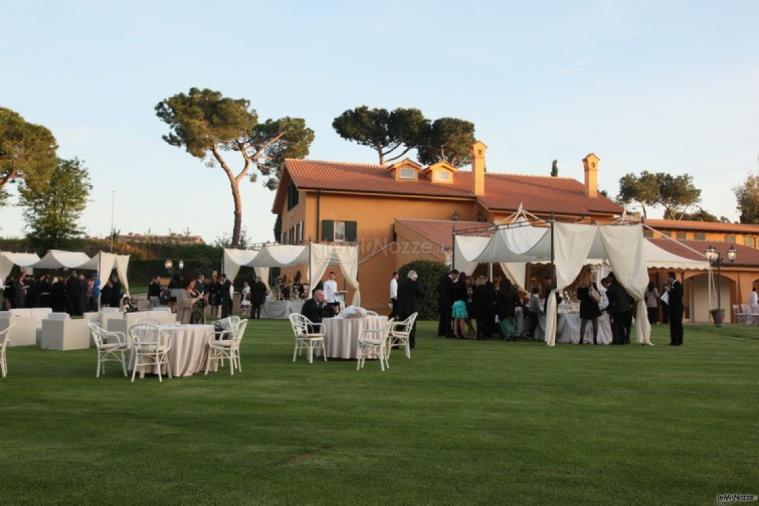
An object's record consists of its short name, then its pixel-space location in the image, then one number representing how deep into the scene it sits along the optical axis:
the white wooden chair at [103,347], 9.77
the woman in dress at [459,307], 16.75
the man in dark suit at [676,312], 15.69
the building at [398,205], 31.64
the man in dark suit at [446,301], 17.03
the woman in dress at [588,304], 15.88
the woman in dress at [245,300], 27.42
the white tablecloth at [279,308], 24.88
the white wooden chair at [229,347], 10.29
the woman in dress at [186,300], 15.39
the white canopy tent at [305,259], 24.22
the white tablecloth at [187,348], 9.91
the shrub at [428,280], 23.72
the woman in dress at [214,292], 23.86
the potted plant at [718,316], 23.52
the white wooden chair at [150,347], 9.54
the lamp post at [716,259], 23.64
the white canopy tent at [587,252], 16.30
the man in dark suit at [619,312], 16.28
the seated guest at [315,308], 12.54
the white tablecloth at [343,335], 11.97
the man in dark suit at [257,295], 24.30
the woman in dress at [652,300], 22.25
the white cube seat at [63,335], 13.84
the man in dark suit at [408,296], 14.16
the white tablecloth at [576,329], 16.69
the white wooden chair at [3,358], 9.64
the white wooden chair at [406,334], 11.74
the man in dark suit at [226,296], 22.19
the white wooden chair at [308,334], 11.66
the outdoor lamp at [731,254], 27.94
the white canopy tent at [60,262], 28.22
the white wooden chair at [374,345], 10.65
